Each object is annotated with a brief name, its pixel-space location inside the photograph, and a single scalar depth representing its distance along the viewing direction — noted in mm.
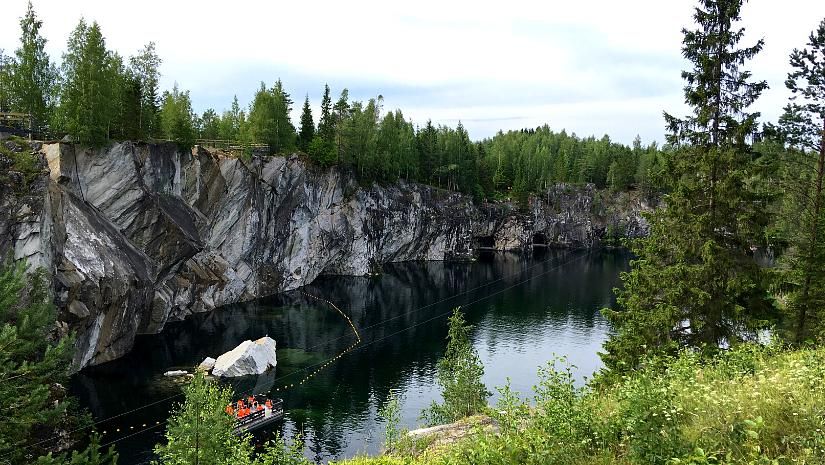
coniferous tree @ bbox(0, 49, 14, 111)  44094
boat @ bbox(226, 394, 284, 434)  31938
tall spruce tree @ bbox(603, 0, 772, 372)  16469
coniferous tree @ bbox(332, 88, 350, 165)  84719
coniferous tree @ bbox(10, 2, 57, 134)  44094
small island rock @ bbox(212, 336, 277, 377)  42000
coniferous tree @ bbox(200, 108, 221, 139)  74562
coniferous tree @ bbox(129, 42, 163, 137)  53000
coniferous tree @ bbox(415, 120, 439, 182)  109125
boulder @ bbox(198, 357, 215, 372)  42656
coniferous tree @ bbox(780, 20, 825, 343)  18969
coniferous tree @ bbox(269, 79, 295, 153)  73812
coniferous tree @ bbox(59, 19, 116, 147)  41969
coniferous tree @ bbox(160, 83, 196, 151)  53719
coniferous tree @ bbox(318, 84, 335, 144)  84250
